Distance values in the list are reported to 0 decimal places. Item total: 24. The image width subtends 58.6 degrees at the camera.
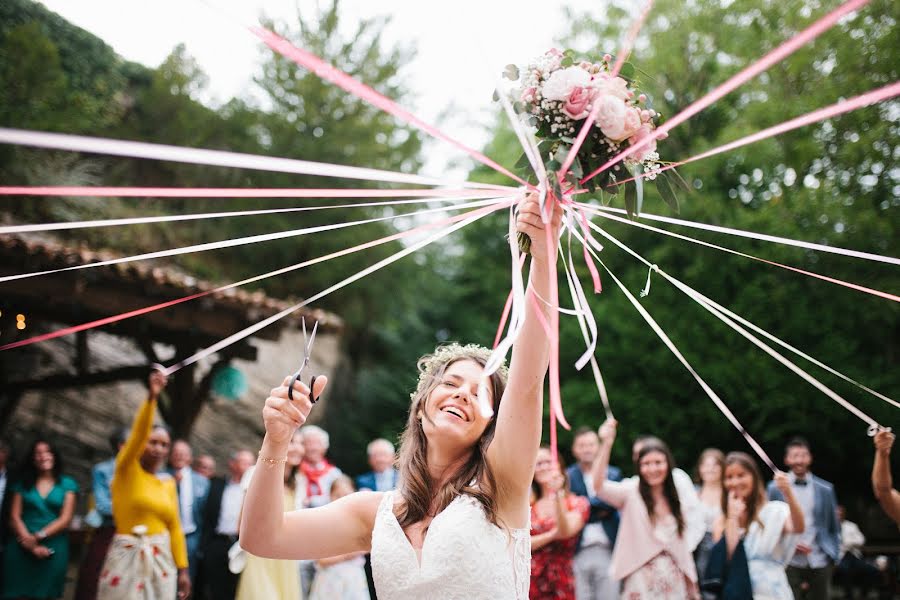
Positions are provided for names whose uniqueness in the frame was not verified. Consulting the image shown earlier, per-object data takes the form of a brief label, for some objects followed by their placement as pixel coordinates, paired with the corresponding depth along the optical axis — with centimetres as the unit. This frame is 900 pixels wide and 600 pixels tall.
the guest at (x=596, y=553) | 567
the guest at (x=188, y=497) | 659
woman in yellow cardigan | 503
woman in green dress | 595
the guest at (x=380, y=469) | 668
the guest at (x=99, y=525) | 524
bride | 196
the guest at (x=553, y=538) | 516
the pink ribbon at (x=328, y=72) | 171
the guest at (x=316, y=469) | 625
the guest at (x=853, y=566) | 956
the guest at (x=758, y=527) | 521
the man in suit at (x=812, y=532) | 600
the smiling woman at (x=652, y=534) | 514
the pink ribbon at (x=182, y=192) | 185
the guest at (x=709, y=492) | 559
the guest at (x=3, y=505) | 598
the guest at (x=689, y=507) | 529
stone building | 646
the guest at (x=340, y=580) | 578
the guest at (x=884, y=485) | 411
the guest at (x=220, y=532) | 644
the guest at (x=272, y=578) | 545
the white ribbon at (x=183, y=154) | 147
